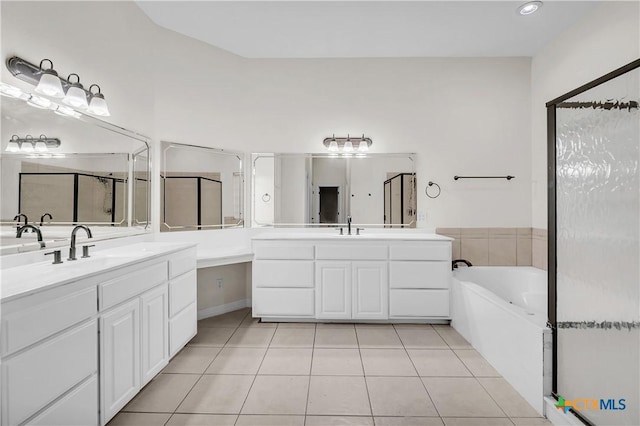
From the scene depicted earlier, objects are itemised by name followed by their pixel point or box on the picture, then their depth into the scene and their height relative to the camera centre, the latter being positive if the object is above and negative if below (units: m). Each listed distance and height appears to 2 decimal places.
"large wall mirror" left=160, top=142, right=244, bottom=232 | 2.95 +0.28
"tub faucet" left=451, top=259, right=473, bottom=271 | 3.20 -0.50
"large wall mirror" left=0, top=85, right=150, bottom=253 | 1.58 +0.25
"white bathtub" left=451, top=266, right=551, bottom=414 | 1.71 -0.78
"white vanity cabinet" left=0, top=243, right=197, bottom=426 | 1.08 -0.56
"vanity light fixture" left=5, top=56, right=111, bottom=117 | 1.63 +0.78
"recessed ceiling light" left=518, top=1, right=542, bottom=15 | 2.46 +1.73
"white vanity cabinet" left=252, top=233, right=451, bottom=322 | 2.91 -0.60
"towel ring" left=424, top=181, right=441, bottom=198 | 3.41 +0.29
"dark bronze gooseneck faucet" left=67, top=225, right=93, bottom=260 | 1.79 -0.19
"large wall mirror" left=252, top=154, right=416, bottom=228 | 3.43 +0.29
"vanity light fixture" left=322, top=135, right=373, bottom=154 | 3.42 +0.81
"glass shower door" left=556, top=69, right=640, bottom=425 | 1.29 -0.15
